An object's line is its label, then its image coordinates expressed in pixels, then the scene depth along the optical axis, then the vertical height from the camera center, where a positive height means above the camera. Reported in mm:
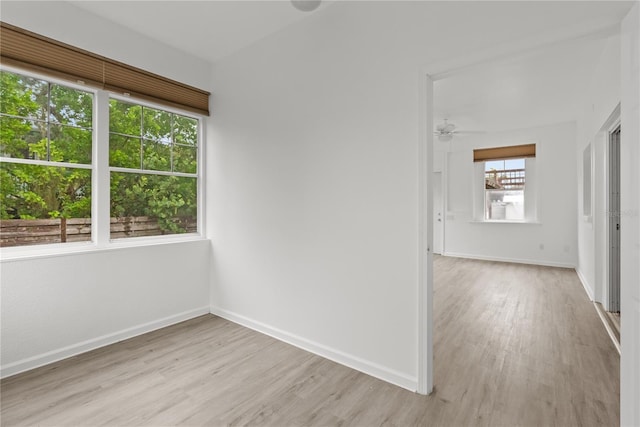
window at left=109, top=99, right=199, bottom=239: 3006 +482
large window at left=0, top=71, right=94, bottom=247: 2396 +453
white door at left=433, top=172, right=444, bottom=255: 7695 -11
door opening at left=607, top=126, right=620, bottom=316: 3344 -87
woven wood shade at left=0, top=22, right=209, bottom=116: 2299 +1277
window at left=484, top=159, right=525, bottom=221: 6727 +613
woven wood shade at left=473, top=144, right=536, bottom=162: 6449 +1401
